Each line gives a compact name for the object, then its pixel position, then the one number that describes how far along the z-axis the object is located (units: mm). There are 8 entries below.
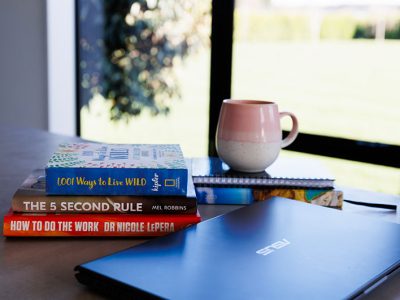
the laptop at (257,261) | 526
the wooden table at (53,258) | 570
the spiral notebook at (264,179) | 882
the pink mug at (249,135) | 914
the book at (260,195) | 874
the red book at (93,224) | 704
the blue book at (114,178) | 708
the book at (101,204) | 707
